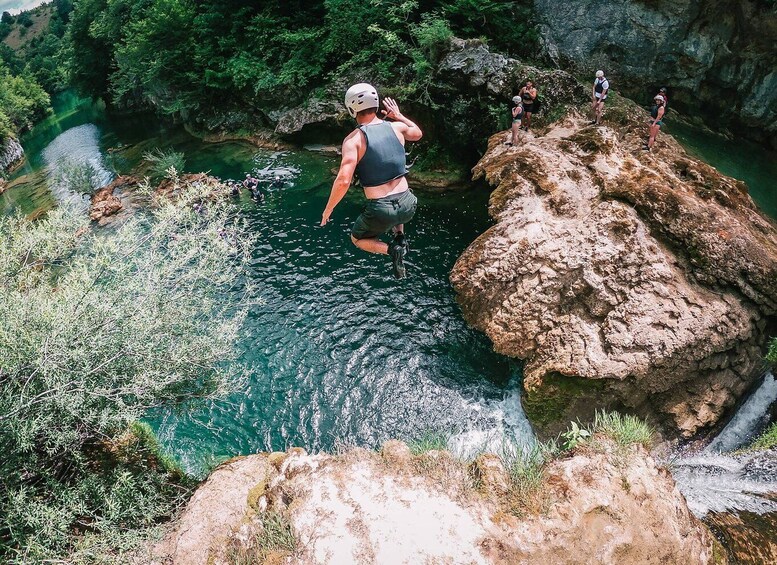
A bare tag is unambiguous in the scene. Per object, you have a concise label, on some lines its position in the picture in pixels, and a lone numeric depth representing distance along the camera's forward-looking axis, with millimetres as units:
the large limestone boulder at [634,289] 9109
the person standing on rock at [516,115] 14016
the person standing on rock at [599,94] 13688
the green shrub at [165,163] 23891
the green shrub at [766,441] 8423
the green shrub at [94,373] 6520
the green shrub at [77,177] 24781
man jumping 5137
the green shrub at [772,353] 9438
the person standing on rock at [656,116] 12531
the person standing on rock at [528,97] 14828
